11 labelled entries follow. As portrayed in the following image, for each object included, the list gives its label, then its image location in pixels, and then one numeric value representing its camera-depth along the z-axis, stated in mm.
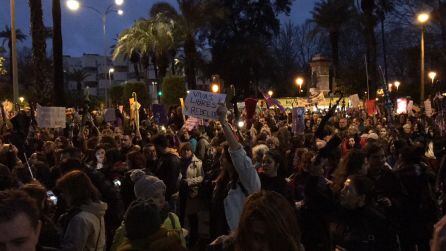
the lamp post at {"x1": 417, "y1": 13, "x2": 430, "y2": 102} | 26559
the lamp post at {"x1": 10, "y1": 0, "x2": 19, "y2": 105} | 19595
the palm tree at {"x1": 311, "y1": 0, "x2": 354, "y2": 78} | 48812
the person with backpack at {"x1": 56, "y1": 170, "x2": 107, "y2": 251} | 4480
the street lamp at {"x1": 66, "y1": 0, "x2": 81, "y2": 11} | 20547
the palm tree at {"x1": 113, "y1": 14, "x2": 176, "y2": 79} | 41156
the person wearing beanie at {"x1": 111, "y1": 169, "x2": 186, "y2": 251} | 4727
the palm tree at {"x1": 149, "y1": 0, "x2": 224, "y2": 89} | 38562
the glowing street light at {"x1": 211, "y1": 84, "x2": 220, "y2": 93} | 21681
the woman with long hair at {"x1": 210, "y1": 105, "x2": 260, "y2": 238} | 4770
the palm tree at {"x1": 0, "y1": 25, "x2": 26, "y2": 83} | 72938
